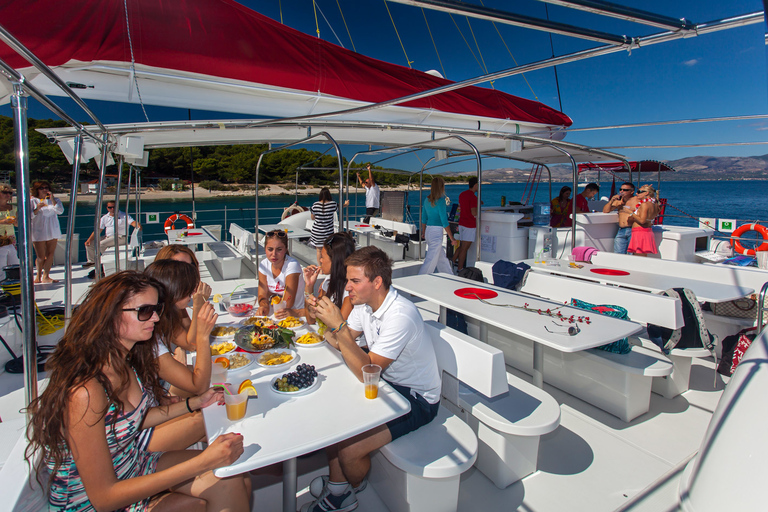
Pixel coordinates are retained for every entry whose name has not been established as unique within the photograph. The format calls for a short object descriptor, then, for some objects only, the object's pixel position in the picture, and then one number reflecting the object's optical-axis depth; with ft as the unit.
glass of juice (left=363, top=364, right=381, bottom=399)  5.07
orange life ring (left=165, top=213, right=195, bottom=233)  26.06
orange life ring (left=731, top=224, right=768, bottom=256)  21.31
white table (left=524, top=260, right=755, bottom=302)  9.61
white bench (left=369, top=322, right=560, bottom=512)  5.40
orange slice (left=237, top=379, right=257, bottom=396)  5.09
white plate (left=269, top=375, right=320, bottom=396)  5.16
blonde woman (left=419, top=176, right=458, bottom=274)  17.98
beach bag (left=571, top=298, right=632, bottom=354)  8.58
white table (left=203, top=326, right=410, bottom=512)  4.08
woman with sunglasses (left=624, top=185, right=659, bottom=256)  16.29
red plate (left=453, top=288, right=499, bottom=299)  9.17
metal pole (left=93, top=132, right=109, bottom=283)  8.11
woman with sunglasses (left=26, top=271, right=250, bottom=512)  3.59
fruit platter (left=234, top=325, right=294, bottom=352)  6.81
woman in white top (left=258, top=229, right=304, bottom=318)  9.88
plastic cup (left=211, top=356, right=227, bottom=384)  5.76
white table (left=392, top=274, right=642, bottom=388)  6.65
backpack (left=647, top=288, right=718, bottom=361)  8.92
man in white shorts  18.73
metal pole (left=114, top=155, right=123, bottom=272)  11.20
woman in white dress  17.49
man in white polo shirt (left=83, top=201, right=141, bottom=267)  21.26
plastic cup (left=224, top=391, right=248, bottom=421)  4.62
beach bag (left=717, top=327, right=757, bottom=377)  8.89
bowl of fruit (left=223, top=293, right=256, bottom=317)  8.90
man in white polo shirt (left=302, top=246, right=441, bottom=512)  5.65
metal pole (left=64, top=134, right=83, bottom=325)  6.55
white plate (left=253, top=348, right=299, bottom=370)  6.04
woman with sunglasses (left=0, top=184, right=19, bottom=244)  14.66
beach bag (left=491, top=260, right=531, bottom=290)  12.20
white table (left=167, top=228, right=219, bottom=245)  19.04
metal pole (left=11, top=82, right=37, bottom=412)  4.18
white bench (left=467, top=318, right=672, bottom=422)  8.11
